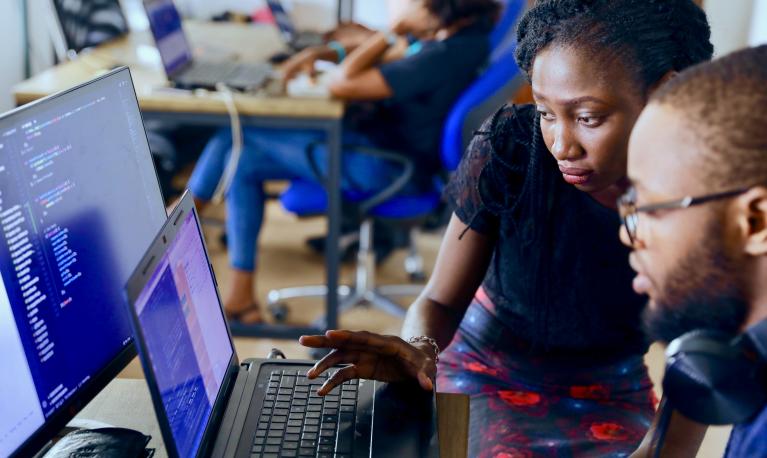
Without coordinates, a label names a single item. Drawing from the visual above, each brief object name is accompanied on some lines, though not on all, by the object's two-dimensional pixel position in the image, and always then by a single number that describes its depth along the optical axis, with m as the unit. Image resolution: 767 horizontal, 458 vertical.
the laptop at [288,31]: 3.23
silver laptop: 2.46
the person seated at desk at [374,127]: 2.43
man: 0.76
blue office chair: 2.31
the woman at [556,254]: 1.16
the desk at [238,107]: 2.34
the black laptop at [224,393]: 0.82
